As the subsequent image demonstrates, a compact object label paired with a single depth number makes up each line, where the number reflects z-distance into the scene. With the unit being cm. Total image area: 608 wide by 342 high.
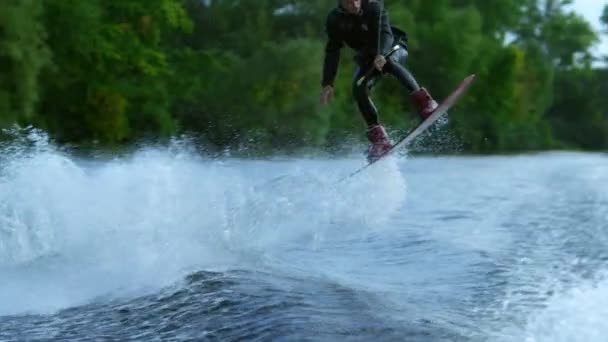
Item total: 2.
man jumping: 1770
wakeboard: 1879
